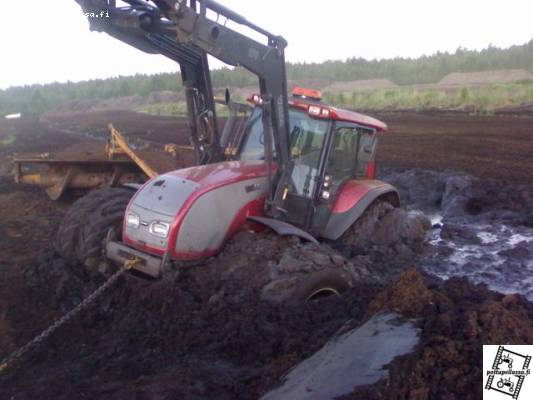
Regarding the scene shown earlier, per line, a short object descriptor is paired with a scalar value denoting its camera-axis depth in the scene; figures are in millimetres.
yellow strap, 5598
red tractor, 5426
